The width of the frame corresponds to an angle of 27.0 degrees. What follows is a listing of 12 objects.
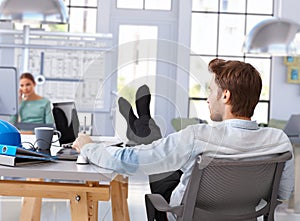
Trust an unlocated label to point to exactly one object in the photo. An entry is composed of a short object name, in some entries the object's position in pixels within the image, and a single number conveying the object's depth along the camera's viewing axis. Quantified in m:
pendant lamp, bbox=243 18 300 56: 5.06
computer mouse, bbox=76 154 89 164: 2.10
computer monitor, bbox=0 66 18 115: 3.78
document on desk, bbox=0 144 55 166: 1.95
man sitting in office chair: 1.95
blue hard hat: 2.16
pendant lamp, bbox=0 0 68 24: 3.96
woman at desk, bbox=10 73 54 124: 6.30
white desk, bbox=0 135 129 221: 1.88
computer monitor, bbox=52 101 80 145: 2.80
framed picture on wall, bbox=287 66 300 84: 7.44
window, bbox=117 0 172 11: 7.77
